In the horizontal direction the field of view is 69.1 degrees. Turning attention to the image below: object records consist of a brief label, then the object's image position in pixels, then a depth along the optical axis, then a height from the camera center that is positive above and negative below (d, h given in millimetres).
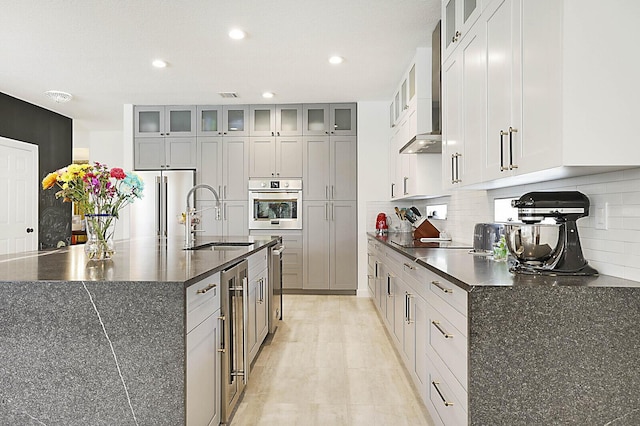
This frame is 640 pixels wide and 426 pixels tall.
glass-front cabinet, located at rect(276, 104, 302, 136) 6312 +1310
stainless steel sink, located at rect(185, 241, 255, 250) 3761 -238
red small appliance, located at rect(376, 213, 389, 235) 5945 -91
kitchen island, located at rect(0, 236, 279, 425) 1664 -483
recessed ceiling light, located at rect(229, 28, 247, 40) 3746 +1490
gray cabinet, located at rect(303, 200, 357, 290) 6258 -418
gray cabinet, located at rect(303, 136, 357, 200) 6277 +650
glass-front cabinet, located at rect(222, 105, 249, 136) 6359 +1318
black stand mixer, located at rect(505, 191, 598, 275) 1891 -76
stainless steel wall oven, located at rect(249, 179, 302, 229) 6289 +164
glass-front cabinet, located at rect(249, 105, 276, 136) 6336 +1311
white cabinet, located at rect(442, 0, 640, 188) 1556 +459
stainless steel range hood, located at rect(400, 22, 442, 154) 3639 +919
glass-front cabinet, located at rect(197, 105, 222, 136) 6371 +1322
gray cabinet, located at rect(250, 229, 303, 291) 6273 -595
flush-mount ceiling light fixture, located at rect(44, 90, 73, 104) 5492 +1448
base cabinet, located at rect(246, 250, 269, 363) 3066 -635
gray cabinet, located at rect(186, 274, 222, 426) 1749 -567
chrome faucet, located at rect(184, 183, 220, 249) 3168 -83
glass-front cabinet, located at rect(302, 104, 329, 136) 6285 +1318
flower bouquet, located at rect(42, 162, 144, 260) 2281 +112
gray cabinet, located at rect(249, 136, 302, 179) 6316 +805
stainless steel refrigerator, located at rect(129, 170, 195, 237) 6211 +163
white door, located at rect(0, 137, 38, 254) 5805 +272
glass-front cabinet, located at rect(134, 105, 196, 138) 6391 +1301
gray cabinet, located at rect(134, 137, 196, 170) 6387 +868
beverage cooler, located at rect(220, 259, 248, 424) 2219 -606
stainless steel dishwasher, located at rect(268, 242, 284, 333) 4045 -655
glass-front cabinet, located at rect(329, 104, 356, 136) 6273 +1312
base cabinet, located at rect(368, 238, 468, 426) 1759 -592
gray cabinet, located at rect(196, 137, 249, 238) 6352 +536
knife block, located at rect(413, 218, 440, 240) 4430 -144
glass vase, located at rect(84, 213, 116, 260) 2348 -97
